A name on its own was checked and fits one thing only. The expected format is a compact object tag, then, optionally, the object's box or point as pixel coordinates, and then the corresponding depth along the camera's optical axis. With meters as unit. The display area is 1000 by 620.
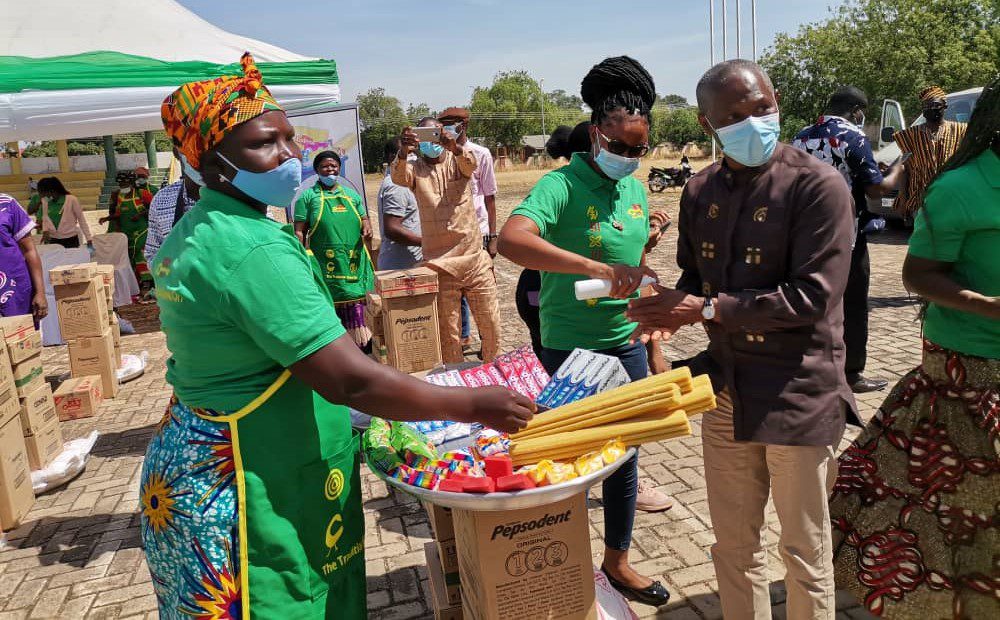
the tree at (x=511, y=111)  72.25
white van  10.21
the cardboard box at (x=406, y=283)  5.68
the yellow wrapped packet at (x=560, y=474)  1.76
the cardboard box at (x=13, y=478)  4.15
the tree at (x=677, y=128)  67.25
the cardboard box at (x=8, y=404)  4.24
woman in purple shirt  5.52
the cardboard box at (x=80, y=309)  6.70
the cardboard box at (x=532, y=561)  1.95
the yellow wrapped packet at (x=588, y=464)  1.79
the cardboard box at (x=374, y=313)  6.65
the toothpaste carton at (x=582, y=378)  2.17
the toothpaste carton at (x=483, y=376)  2.46
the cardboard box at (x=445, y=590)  2.57
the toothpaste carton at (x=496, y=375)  2.44
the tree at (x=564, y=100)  111.84
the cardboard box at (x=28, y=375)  4.71
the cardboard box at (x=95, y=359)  6.68
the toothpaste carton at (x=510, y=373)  2.40
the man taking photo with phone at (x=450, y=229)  6.07
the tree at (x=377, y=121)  58.03
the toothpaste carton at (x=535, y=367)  2.45
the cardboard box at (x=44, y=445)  4.80
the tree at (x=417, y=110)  71.78
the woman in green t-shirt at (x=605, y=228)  2.87
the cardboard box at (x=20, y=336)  4.58
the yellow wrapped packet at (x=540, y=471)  1.75
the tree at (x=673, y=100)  115.06
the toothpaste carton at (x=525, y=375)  2.38
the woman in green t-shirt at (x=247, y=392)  1.63
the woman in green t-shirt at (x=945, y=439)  2.48
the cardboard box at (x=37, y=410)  4.74
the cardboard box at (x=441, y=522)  2.56
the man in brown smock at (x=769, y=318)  2.14
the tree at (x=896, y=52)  29.45
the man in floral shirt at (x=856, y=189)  5.36
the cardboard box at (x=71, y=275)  6.62
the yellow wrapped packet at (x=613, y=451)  1.83
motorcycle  25.56
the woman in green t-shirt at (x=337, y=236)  6.05
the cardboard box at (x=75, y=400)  6.18
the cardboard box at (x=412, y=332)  5.78
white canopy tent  6.15
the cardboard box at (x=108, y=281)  7.31
